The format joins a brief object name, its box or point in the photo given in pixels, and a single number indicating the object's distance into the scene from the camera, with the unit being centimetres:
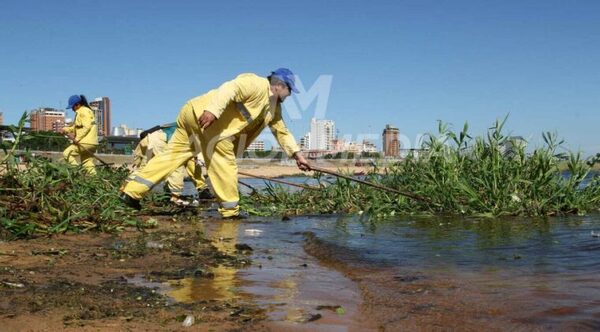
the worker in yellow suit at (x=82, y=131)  1070
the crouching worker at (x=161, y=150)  898
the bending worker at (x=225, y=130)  644
